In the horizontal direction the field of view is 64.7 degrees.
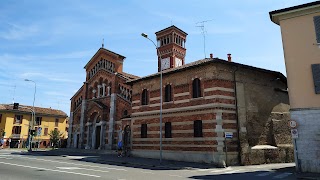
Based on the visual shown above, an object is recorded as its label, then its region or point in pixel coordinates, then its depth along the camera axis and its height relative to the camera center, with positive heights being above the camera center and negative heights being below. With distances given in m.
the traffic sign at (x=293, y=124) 15.25 +0.71
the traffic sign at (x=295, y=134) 15.23 +0.11
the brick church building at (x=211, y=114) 19.53 +1.88
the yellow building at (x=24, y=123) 53.92 +3.04
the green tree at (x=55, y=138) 52.38 -0.28
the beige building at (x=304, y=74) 14.86 +3.73
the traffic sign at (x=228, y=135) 18.69 +0.08
